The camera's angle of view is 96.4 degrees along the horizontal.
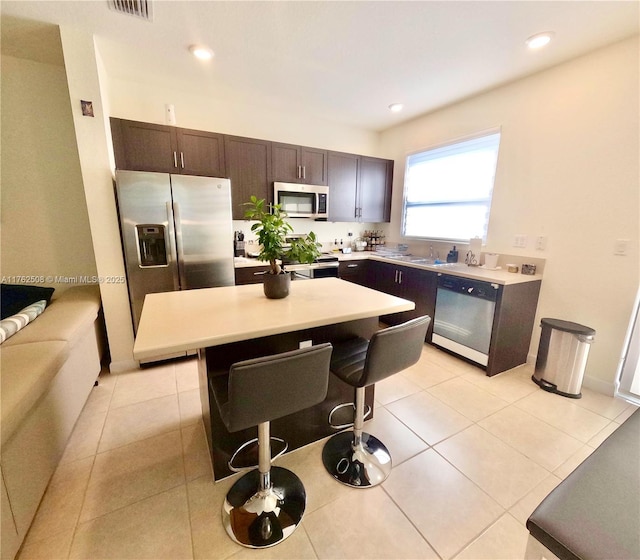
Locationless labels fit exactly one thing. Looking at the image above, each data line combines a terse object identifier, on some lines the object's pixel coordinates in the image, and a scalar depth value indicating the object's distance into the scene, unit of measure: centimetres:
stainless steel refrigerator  248
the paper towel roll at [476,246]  313
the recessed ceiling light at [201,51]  231
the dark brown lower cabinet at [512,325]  251
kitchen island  117
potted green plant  151
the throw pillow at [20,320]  174
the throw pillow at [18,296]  217
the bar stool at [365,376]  129
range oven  350
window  316
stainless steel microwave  350
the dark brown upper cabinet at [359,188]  390
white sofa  116
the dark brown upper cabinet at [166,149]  269
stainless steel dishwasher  260
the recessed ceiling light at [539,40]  207
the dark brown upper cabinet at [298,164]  345
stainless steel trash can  227
